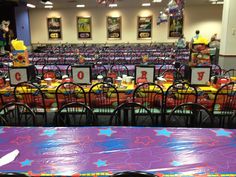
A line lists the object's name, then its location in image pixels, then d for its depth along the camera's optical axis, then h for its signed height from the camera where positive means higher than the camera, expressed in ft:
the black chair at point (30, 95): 11.30 -2.27
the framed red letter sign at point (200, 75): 11.90 -1.36
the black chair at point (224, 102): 10.50 -2.47
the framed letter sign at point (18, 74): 12.39 -1.35
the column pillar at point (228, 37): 19.02 +0.88
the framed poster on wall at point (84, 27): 44.32 +3.82
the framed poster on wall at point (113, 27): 44.21 +3.72
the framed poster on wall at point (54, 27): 44.27 +3.83
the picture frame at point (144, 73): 12.47 -1.32
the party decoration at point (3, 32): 36.91 +2.56
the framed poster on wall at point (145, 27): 43.86 +3.76
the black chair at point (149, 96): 11.27 -2.29
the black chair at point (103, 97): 11.34 -2.35
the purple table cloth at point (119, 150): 4.73 -2.32
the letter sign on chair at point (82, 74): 12.30 -1.34
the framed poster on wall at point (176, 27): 43.51 +3.74
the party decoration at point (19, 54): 12.58 -0.32
